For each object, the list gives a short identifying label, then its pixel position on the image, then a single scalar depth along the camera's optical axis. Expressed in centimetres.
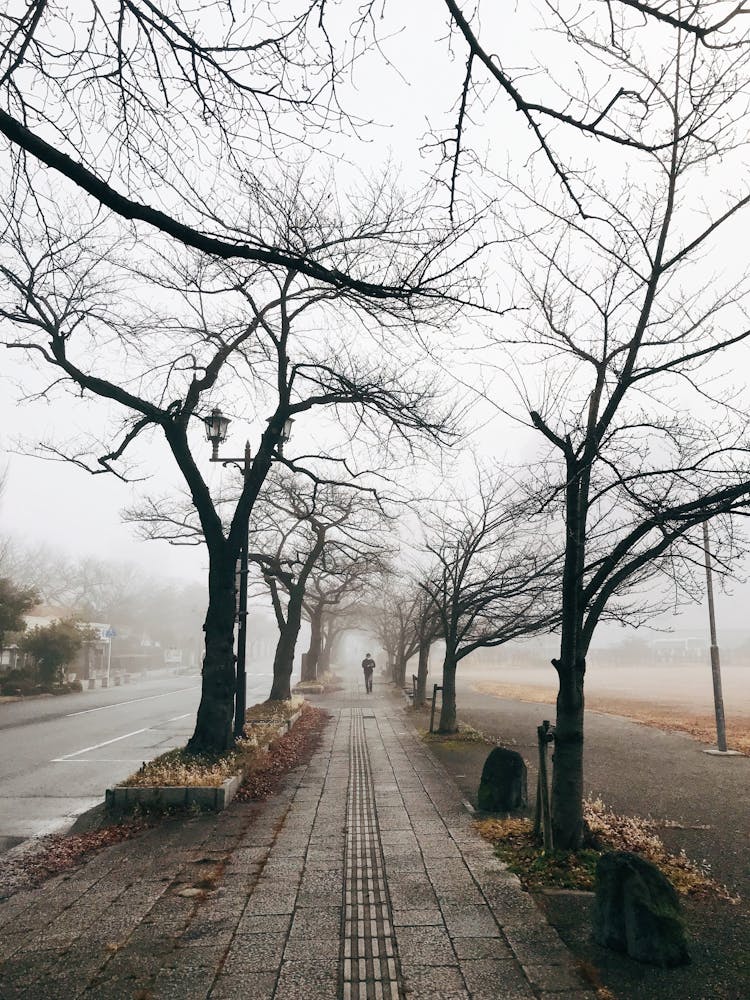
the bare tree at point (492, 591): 1368
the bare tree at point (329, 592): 2399
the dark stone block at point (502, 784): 791
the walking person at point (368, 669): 3359
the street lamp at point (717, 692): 1412
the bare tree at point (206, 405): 959
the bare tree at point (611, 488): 589
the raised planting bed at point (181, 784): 784
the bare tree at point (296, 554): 2023
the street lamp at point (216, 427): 1187
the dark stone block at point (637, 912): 399
